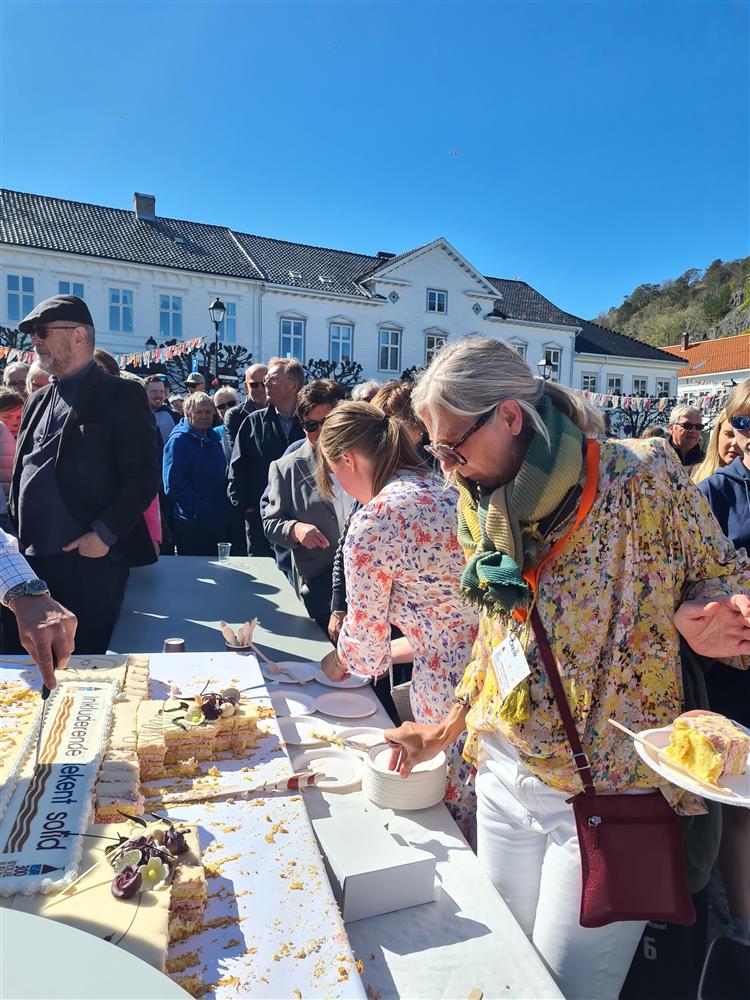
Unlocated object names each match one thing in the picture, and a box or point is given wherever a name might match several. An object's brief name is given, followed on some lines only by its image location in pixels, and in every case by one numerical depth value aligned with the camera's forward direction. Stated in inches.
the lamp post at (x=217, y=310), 533.0
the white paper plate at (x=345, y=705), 80.0
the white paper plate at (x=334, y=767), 64.7
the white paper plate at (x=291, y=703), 80.0
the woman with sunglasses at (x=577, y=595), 50.8
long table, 43.2
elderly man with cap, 110.6
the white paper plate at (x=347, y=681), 88.3
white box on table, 48.1
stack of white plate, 61.3
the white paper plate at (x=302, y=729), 72.2
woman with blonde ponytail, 69.3
